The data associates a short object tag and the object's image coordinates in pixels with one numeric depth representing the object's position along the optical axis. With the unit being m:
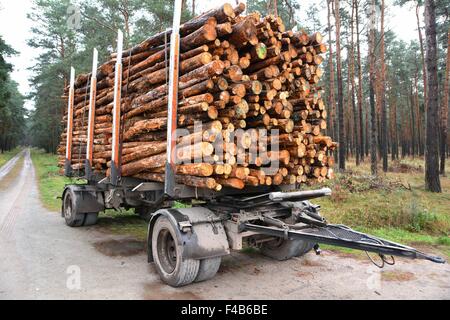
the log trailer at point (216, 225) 4.31
